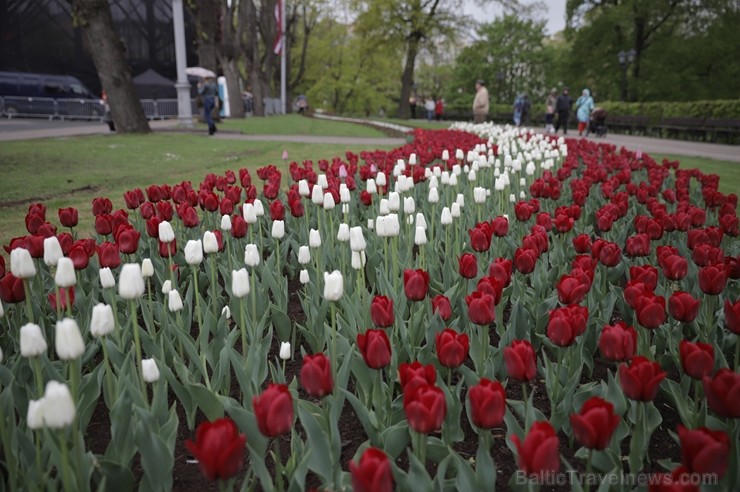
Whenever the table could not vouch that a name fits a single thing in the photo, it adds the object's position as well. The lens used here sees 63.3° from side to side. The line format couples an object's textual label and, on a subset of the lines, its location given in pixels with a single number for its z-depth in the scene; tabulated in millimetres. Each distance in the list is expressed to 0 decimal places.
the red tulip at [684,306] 2245
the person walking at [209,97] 17719
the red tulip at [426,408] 1490
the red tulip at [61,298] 2433
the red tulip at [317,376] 1665
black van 28156
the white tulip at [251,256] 2557
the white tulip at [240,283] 2150
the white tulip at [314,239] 2983
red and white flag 29719
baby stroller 22641
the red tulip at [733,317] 2086
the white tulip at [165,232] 2834
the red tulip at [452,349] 1902
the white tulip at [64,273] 1952
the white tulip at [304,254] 2976
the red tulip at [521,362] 1766
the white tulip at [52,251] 2262
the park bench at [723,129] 19792
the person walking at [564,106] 23531
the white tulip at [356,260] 2665
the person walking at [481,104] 20359
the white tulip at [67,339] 1532
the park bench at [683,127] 21672
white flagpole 30359
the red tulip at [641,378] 1682
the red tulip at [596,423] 1463
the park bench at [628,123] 25447
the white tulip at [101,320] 1825
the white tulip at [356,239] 2599
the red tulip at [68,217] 3482
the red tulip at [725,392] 1557
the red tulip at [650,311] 2158
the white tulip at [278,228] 3172
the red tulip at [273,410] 1484
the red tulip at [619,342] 1919
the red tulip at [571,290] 2383
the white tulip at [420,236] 2975
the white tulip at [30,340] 1605
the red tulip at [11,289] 2371
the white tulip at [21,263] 2016
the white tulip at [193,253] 2561
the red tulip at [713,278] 2494
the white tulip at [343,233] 3068
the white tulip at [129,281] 1915
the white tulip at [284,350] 2564
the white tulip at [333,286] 2052
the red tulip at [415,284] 2338
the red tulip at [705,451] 1293
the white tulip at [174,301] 2436
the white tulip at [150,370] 1982
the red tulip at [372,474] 1257
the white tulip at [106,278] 2256
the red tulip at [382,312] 2166
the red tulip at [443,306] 2490
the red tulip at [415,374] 1608
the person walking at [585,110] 21719
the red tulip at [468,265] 2676
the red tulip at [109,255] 2693
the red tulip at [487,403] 1532
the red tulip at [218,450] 1311
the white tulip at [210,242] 2701
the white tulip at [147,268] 2584
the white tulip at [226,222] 3291
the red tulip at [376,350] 1820
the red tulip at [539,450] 1354
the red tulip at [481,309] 2143
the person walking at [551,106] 25906
